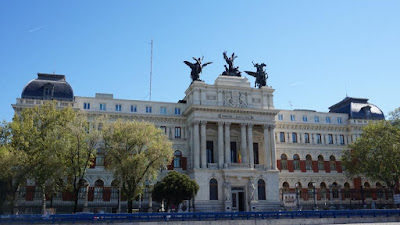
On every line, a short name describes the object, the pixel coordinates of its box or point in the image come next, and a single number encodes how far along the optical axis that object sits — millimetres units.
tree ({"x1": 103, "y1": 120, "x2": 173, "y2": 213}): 50219
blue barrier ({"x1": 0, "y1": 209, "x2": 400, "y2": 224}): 38094
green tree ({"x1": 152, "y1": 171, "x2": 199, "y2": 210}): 50344
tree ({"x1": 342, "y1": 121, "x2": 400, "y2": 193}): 64062
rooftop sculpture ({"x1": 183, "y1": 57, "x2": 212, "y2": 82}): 68581
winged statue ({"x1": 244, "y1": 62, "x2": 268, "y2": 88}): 71625
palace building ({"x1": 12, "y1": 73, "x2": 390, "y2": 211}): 63781
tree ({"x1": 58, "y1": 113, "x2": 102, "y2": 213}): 50375
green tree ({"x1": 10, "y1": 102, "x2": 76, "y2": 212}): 49000
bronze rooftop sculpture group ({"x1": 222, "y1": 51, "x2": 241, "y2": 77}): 70750
